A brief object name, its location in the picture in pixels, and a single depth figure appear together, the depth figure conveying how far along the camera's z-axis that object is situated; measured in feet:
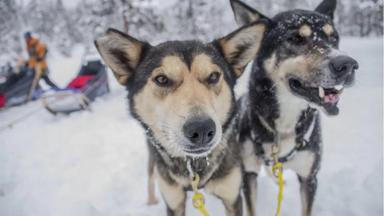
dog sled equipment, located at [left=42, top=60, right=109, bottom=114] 23.85
